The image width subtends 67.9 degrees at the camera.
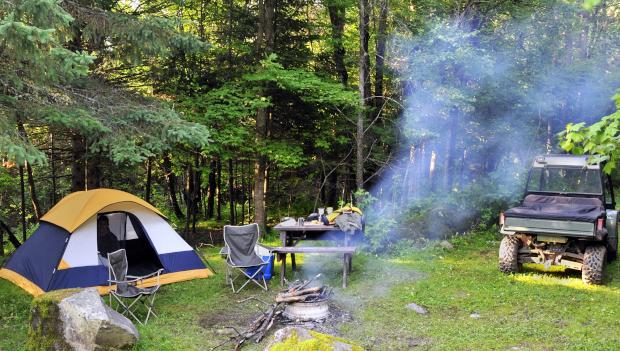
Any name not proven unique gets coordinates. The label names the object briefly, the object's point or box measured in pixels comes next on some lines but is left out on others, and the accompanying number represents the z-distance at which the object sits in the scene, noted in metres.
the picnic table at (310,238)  6.89
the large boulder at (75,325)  4.36
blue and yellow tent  6.70
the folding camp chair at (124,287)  5.75
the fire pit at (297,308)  5.28
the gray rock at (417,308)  5.89
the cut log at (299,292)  5.51
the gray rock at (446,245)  9.34
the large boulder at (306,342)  3.12
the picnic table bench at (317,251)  6.86
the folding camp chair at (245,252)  6.97
